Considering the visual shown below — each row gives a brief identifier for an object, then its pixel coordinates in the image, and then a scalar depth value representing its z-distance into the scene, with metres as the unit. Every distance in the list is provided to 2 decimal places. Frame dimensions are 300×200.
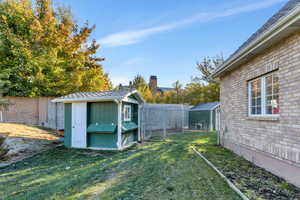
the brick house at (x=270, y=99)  3.45
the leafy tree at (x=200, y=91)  20.66
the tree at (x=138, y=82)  28.08
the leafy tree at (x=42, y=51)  11.85
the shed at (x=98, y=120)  7.46
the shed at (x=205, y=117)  14.59
